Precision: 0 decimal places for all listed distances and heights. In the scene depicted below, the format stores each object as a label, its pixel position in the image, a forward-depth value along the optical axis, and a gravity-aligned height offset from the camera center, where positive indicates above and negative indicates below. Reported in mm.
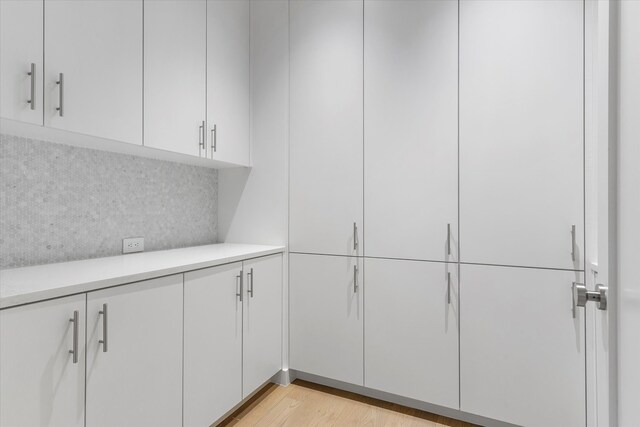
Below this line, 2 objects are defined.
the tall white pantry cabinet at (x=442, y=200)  1607 +79
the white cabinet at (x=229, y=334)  1528 -672
